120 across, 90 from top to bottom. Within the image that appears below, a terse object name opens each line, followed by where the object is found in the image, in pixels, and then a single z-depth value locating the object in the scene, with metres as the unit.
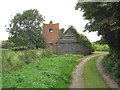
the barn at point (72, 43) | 25.56
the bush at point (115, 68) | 8.64
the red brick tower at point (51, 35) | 27.44
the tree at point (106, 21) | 8.20
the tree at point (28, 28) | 26.39
